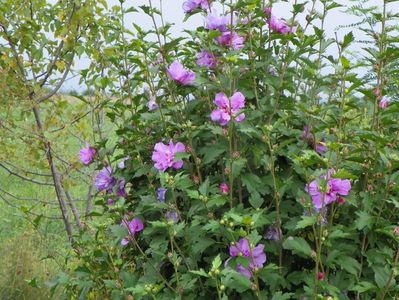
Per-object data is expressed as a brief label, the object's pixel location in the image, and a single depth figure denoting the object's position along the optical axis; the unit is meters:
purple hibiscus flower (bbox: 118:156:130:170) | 2.69
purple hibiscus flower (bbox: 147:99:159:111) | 2.60
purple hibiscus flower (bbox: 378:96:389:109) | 2.38
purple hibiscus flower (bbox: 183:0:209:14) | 2.41
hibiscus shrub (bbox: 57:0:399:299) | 2.17
